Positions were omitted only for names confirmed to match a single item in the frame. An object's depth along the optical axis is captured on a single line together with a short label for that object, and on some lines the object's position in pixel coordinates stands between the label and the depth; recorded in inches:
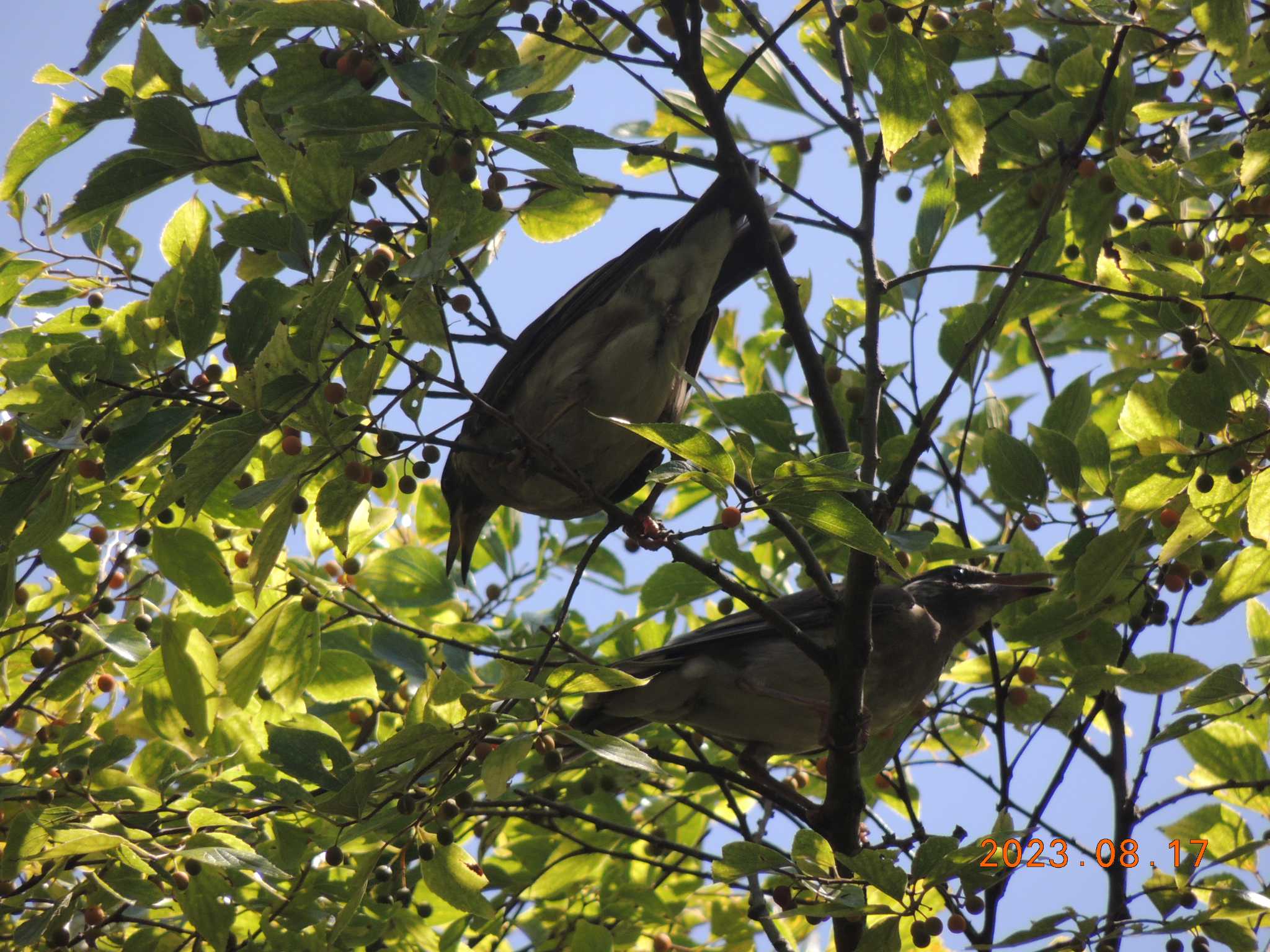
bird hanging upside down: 396.5
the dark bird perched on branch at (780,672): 395.2
